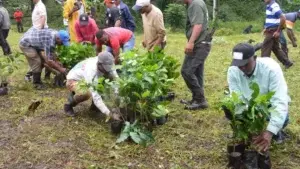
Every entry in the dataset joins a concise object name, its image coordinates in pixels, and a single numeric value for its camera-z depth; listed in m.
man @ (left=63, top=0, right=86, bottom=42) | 8.96
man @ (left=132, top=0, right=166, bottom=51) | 6.59
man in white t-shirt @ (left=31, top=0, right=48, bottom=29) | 7.96
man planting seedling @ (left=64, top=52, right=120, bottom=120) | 5.04
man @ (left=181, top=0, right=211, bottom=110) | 5.79
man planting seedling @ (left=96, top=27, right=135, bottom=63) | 6.48
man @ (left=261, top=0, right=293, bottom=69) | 8.04
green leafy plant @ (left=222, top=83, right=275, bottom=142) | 3.91
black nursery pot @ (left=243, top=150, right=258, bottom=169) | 4.10
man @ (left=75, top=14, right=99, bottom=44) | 8.01
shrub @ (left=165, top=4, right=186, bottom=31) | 22.41
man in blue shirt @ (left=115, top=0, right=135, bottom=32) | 8.21
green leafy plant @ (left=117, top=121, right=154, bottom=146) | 4.80
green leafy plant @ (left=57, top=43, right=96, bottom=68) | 7.52
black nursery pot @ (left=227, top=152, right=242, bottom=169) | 4.15
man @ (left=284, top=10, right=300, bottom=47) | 11.76
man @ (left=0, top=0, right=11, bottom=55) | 10.06
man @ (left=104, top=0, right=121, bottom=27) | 8.10
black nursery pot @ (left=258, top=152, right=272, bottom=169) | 4.13
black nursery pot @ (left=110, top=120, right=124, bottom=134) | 5.06
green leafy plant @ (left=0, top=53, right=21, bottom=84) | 7.06
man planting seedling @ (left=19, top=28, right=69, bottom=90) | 7.25
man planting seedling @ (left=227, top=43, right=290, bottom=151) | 3.98
